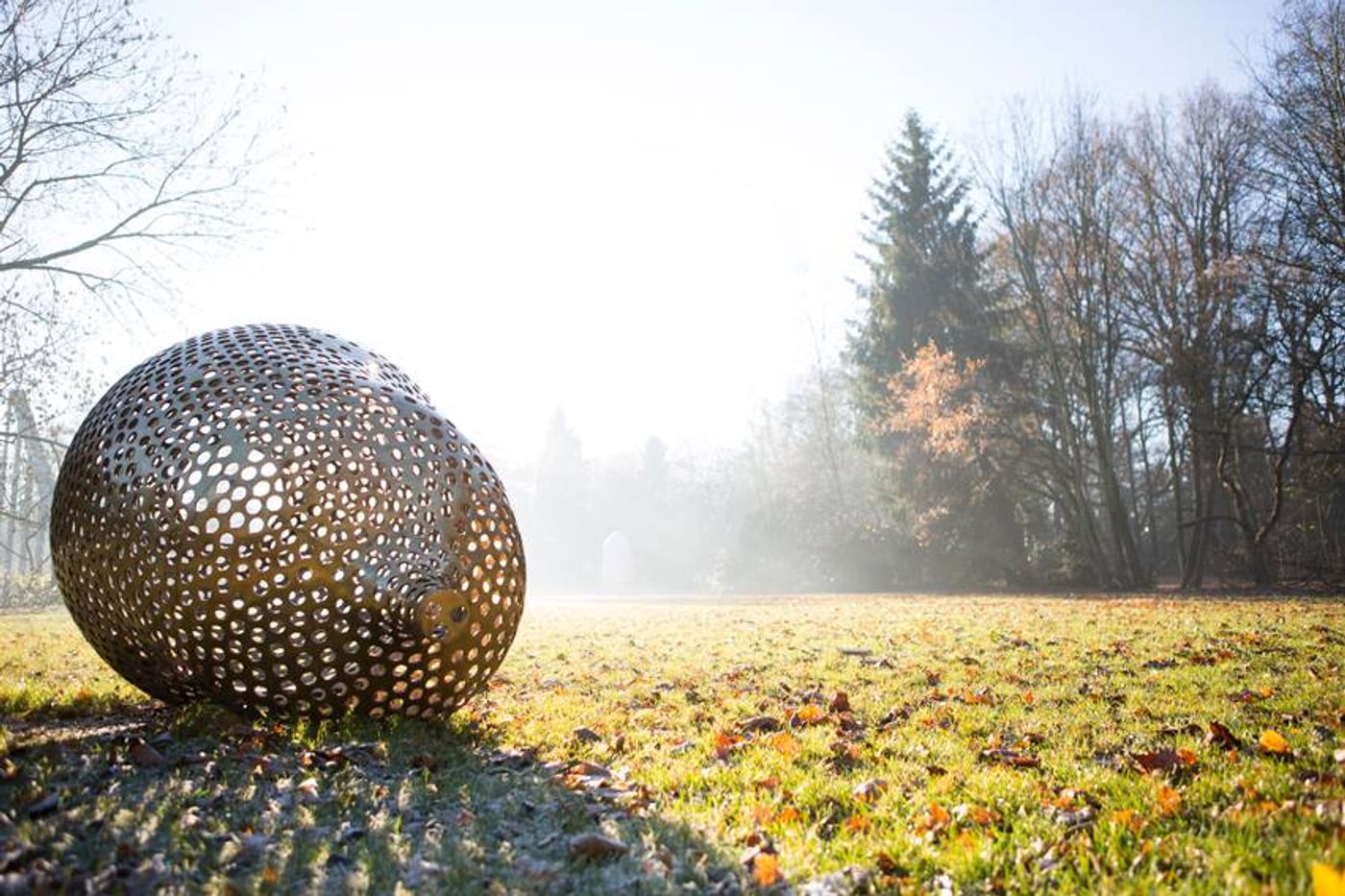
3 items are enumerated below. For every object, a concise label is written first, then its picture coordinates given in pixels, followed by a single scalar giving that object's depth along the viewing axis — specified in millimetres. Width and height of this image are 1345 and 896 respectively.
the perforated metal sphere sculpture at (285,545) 3793
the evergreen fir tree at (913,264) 27875
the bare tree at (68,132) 11250
